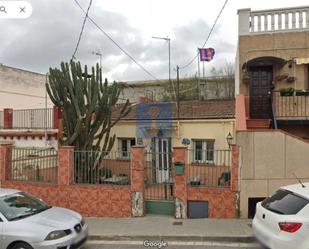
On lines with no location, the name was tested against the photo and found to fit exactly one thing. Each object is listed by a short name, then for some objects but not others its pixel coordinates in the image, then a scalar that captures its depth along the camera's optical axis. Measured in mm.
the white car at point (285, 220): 4539
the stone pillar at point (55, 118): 13477
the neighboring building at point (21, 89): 21016
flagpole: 23203
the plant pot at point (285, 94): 10613
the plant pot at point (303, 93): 10514
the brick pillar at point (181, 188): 8258
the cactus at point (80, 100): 9906
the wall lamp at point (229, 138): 11563
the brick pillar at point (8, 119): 15148
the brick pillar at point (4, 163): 9734
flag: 17641
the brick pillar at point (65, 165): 8906
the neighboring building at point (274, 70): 10539
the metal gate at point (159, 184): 8570
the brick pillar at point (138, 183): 8461
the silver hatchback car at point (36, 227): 5258
